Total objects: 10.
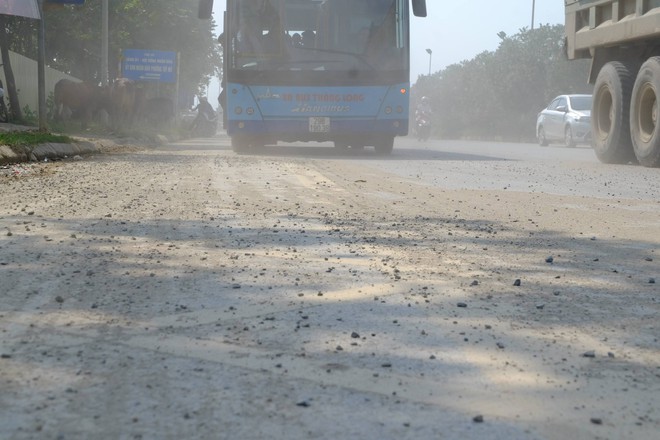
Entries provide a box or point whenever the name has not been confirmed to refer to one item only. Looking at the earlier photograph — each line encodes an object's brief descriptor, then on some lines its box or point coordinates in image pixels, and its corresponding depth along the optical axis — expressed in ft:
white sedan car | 87.56
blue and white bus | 58.08
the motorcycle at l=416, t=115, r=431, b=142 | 115.85
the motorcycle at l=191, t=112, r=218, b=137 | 142.02
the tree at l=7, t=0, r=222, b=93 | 116.47
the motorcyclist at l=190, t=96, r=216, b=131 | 142.60
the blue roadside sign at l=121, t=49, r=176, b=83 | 156.35
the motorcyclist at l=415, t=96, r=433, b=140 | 115.96
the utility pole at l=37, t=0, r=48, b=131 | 56.75
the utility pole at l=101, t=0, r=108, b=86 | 93.15
